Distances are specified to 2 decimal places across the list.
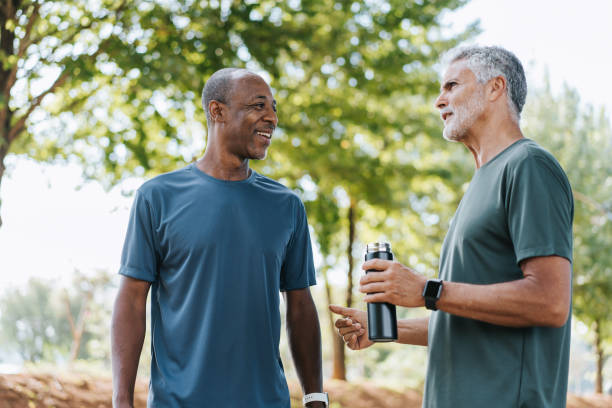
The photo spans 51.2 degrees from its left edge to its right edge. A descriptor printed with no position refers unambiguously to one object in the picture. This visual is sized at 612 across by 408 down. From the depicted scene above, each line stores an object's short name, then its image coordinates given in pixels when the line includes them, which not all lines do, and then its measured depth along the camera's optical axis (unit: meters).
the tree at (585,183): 16.59
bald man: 2.80
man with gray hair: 2.12
